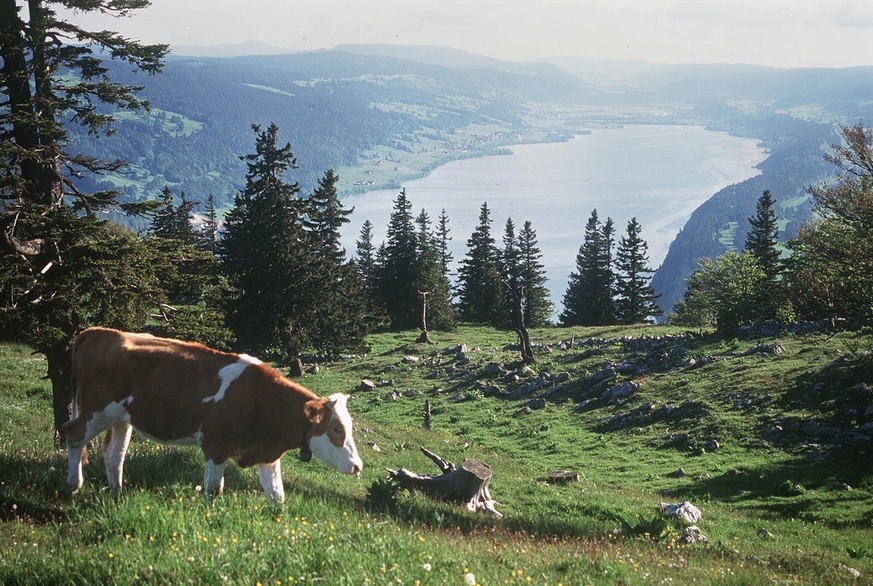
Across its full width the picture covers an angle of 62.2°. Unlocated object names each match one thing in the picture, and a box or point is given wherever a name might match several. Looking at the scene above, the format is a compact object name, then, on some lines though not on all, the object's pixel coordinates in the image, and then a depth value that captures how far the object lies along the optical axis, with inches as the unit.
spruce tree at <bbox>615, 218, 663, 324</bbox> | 3280.0
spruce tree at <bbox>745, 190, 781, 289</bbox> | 3159.5
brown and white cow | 395.2
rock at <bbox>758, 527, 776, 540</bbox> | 666.8
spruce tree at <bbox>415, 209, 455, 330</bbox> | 2923.2
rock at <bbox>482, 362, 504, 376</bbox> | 1720.0
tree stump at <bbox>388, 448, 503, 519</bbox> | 583.2
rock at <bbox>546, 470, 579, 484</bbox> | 884.0
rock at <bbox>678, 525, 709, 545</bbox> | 544.4
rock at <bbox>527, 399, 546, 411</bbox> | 1431.1
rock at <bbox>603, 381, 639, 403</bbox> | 1366.9
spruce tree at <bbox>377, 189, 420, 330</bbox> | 3068.4
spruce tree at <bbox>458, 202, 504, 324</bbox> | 3444.9
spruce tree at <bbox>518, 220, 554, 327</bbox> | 3383.4
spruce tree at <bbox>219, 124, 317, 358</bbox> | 1697.8
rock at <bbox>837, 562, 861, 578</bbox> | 464.4
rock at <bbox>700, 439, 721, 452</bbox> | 1037.6
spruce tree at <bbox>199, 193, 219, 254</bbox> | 3148.6
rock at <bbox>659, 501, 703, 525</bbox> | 662.5
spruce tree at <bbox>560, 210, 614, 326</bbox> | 3356.3
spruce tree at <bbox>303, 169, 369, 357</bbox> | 1798.7
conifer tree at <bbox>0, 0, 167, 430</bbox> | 524.4
